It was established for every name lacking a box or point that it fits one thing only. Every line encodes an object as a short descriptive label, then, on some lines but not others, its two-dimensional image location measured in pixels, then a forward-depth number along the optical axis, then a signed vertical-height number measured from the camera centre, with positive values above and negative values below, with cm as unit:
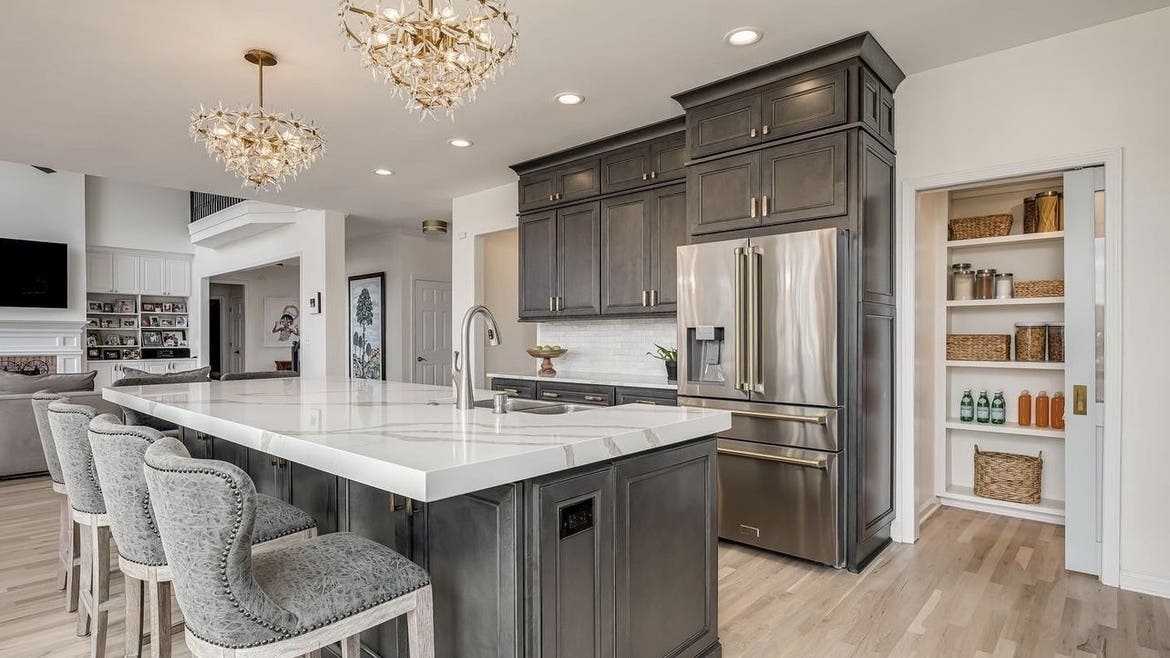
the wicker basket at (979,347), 406 -15
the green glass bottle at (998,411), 410 -57
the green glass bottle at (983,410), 415 -57
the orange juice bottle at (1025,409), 400 -54
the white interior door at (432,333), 866 -9
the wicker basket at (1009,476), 391 -97
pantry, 387 -16
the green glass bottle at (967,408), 423 -56
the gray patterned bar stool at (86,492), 206 -56
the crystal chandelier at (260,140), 305 +93
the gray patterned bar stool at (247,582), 123 -57
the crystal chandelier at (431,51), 196 +91
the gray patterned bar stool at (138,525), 162 -60
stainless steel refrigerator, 305 -26
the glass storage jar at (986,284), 412 +27
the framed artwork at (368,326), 877 +1
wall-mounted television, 823 +72
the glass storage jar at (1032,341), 392 -10
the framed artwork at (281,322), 1177 +9
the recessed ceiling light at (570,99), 370 +136
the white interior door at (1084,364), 291 -19
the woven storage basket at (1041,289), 380 +22
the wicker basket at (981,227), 402 +64
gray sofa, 501 -77
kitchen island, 150 -52
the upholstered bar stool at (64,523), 261 -85
